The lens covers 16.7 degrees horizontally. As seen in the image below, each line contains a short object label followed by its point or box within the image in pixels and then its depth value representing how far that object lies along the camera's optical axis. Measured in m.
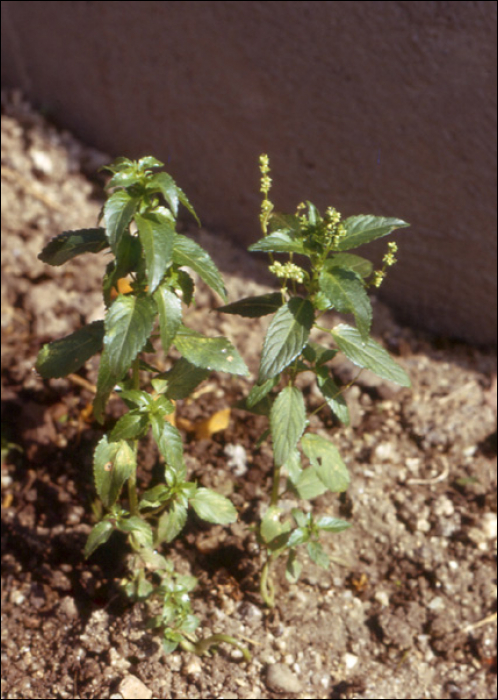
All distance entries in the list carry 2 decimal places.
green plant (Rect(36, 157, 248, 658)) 0.83
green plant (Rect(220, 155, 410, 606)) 0.84
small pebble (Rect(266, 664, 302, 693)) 0.93
